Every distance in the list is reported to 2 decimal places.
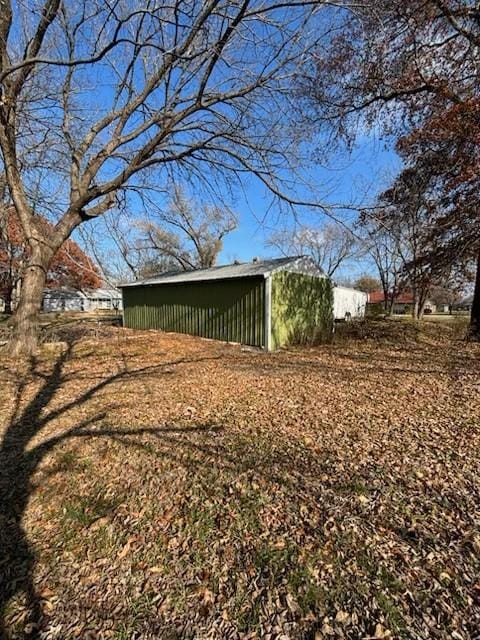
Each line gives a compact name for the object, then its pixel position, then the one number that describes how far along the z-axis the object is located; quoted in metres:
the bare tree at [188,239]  25.11
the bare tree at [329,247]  31.87
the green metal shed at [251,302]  9.42
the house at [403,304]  48.59
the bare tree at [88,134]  6.65
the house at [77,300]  41.00
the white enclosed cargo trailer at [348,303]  25.41
